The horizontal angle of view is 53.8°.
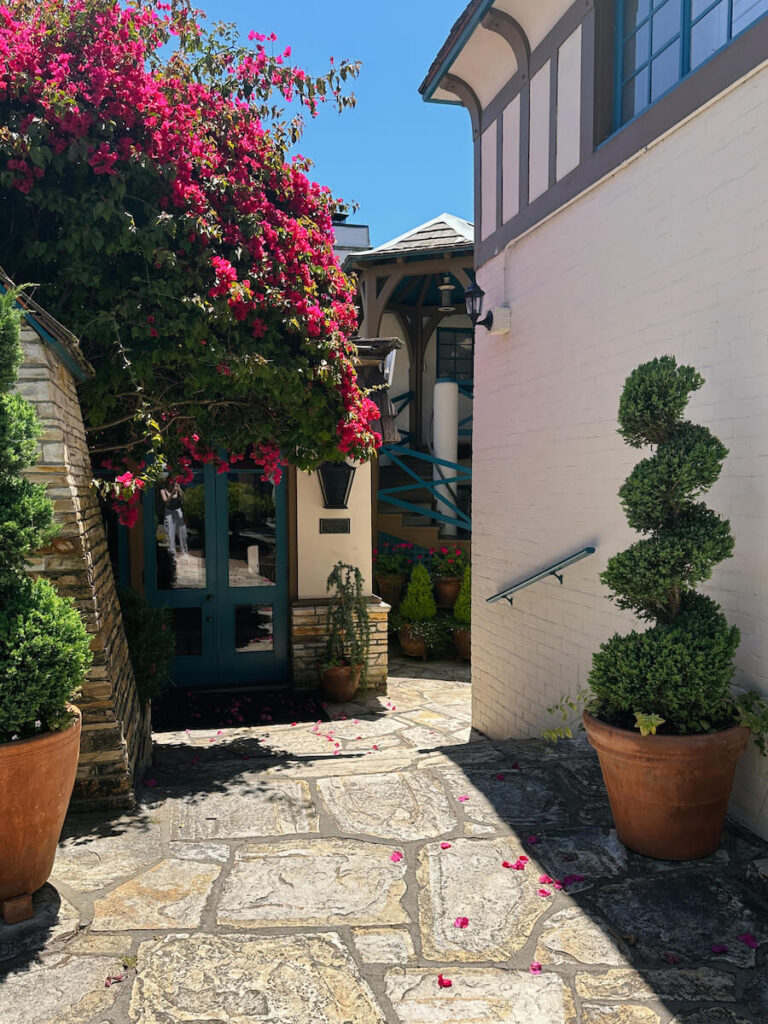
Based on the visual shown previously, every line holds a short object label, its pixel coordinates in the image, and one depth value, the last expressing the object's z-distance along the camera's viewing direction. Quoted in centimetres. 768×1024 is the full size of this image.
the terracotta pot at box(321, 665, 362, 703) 732
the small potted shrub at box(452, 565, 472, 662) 920
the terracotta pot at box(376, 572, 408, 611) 984
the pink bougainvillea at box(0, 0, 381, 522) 417
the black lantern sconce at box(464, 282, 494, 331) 599
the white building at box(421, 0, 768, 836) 335
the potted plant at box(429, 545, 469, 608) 1002
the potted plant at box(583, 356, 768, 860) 295
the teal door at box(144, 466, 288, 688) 762
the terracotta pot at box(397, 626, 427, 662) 926
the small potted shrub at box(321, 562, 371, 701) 736
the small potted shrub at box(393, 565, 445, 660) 930
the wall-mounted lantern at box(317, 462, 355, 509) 755
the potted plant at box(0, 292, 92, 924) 263
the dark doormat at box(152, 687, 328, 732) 670
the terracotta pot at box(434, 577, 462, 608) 1002
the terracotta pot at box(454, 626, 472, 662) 916
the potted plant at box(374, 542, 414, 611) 985
